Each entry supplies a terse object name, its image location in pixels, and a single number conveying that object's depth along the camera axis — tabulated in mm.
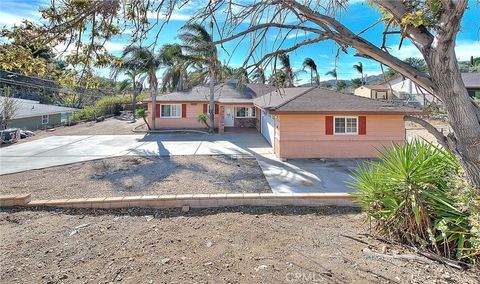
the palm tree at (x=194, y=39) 18672
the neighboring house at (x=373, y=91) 41600
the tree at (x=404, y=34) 2939
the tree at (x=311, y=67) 29556
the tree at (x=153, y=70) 19375
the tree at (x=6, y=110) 20609
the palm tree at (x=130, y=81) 27734
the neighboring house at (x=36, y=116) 24062
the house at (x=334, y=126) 12875
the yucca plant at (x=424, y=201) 3463
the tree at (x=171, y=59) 18945
